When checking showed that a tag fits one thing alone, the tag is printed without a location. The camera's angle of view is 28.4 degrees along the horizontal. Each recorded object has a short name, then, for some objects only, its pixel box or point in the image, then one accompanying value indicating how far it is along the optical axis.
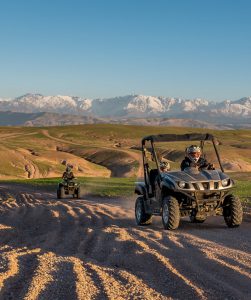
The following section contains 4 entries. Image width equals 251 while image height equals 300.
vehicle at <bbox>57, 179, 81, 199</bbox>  26.70
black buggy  11.91
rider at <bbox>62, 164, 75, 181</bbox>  27.62
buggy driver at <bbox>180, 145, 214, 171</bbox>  12.99
